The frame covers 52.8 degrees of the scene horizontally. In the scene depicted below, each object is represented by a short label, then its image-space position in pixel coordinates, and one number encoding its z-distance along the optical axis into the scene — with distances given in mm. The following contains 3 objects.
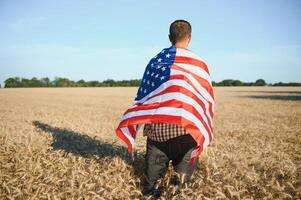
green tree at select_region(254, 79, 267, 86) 96750
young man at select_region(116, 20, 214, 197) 4207
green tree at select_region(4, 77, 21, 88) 87594
